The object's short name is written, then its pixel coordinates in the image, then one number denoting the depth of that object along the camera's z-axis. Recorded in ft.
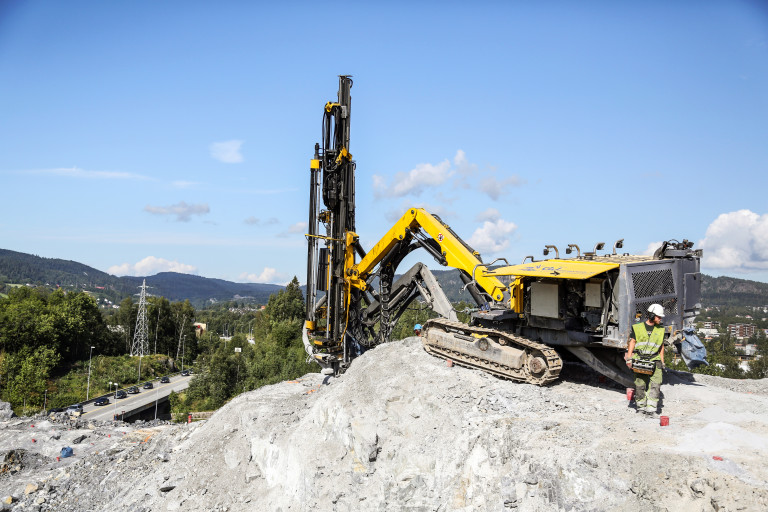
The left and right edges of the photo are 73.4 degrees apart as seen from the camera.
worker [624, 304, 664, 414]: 28.99
